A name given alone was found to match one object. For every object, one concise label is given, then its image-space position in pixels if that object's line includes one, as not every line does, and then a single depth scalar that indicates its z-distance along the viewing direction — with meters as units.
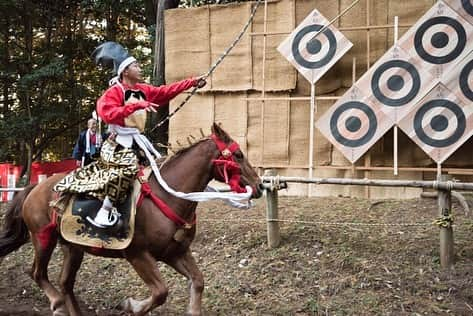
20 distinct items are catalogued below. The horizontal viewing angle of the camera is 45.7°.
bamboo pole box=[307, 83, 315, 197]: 8.88
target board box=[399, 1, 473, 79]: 8.05
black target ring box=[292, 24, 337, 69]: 8.82
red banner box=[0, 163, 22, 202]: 13.98
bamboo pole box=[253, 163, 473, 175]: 8.34
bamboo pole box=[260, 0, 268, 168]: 9.37
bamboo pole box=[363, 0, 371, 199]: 8.82
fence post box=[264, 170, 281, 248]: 7.04
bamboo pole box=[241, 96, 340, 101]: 8.94
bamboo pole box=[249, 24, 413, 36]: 8.71
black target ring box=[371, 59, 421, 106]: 8.18
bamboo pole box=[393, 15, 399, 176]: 8.30
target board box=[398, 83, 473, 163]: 7.92
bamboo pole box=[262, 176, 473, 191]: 6.12
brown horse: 4.90
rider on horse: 4.95
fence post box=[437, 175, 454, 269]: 6.11
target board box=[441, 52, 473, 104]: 7.96
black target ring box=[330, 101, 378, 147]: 8.41
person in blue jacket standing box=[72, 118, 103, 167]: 9.13
